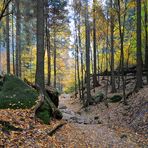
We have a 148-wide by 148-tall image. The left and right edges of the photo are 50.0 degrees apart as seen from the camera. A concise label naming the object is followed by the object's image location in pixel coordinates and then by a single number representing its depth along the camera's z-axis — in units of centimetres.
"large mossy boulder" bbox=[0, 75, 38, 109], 652
